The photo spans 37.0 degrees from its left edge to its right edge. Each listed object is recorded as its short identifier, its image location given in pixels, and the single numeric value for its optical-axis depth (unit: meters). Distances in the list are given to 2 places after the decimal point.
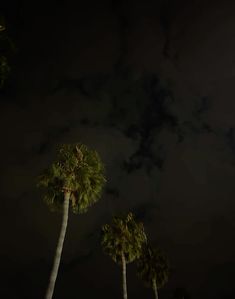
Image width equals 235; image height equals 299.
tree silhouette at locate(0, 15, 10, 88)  11.48
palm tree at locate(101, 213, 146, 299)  41.97
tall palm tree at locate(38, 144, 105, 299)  29.09
